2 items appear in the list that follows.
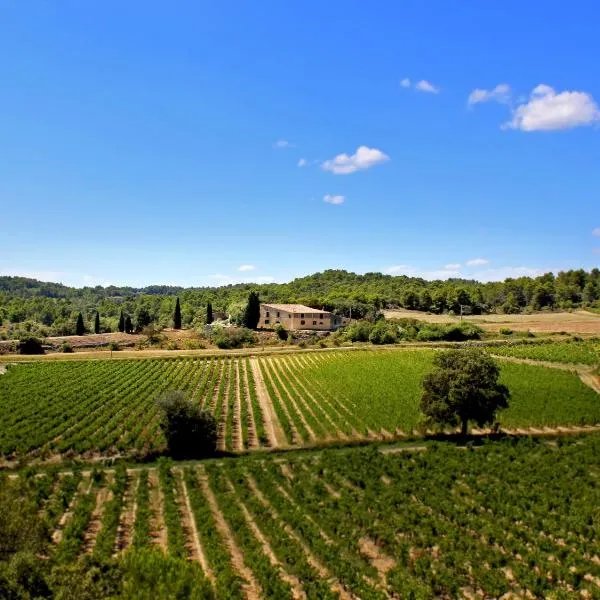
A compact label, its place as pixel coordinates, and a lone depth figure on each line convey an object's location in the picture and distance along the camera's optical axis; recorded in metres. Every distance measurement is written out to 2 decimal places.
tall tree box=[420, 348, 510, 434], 39.03
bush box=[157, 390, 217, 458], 35.47
